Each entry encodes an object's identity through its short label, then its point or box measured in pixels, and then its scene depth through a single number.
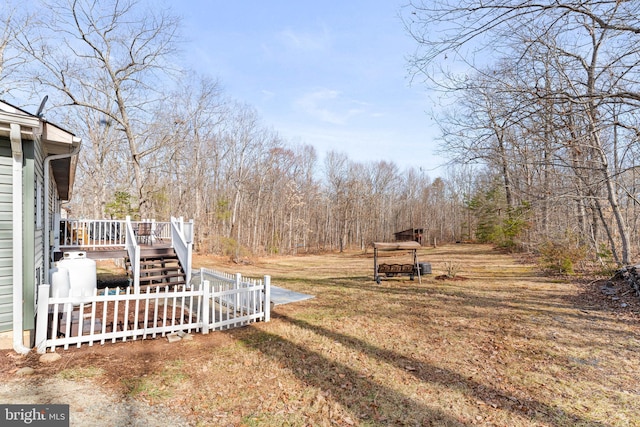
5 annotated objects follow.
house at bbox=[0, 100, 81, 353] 4.37
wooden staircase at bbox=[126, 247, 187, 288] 9.04
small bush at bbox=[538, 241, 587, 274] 11.52
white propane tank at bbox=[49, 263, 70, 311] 5.67
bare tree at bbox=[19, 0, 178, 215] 15.34
